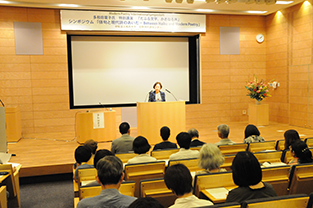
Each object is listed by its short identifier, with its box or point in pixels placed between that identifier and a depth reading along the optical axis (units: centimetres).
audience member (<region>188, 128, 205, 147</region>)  400
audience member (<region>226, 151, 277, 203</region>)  182
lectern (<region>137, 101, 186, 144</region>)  576
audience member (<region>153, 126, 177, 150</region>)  398
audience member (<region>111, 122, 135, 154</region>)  412
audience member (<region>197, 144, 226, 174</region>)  250
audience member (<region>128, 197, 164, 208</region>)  107
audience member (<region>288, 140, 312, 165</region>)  273
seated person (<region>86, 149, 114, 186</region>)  254
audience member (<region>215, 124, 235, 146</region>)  383
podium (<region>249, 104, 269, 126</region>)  801
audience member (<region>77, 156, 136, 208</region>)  169
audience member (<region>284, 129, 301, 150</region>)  332
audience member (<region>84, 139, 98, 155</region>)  346
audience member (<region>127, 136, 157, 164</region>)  306
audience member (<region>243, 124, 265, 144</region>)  394
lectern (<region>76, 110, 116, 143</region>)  618
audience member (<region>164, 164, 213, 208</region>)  169
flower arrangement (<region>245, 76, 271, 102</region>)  793
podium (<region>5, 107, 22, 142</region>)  661
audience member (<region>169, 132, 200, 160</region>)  316
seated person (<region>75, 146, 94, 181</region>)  313
